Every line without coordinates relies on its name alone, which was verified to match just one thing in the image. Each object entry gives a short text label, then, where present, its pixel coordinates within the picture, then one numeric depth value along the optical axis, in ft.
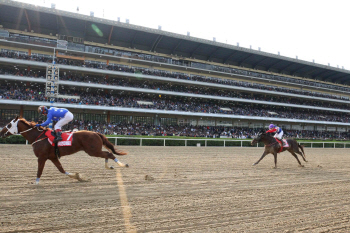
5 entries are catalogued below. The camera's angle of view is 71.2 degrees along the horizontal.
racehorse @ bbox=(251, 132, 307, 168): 31.78
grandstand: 88.63
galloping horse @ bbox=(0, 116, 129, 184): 18.72
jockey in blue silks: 18.95
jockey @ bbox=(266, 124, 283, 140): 32.35
